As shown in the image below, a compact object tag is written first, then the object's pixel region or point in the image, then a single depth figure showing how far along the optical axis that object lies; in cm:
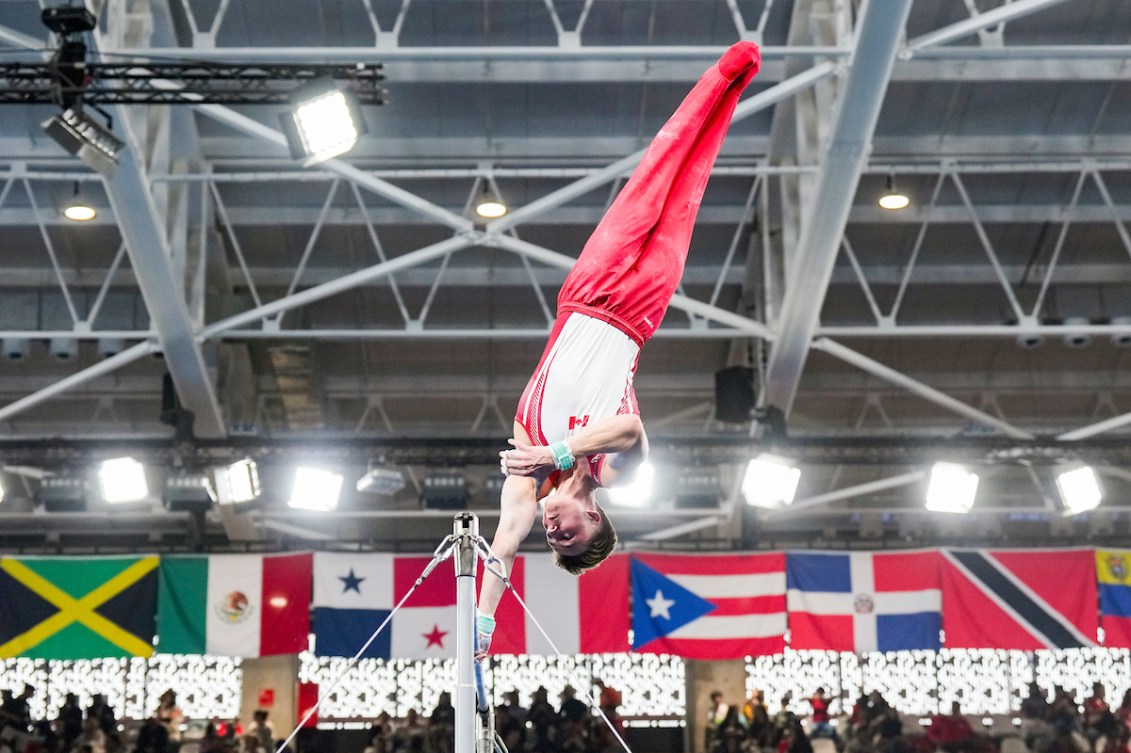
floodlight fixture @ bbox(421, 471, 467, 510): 1406
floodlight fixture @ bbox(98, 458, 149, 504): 1266
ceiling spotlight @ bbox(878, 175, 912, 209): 1103
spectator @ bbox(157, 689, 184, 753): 1417
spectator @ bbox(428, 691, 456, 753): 1398
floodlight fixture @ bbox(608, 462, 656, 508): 1309
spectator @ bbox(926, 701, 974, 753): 1475
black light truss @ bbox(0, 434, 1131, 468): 1268
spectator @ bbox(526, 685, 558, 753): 1440
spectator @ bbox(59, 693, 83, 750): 1460
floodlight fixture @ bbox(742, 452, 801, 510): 1277
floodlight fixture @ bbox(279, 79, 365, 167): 856
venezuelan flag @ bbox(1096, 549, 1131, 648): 1392
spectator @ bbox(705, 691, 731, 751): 1502
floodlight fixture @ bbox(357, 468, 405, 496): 1372
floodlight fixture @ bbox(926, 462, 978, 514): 1318
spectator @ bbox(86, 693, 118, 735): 1441
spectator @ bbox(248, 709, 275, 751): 1415
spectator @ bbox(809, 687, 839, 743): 1570
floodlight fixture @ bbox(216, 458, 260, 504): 1289
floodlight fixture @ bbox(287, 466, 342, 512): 1281
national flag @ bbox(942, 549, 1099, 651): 1384
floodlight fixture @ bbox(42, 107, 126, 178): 830
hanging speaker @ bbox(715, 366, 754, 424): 1296
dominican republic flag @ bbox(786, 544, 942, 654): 1389
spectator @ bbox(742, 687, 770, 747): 1473
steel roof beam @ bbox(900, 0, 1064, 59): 837
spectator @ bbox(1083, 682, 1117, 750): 1501
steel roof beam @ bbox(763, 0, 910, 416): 856
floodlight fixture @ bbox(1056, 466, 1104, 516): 1304
